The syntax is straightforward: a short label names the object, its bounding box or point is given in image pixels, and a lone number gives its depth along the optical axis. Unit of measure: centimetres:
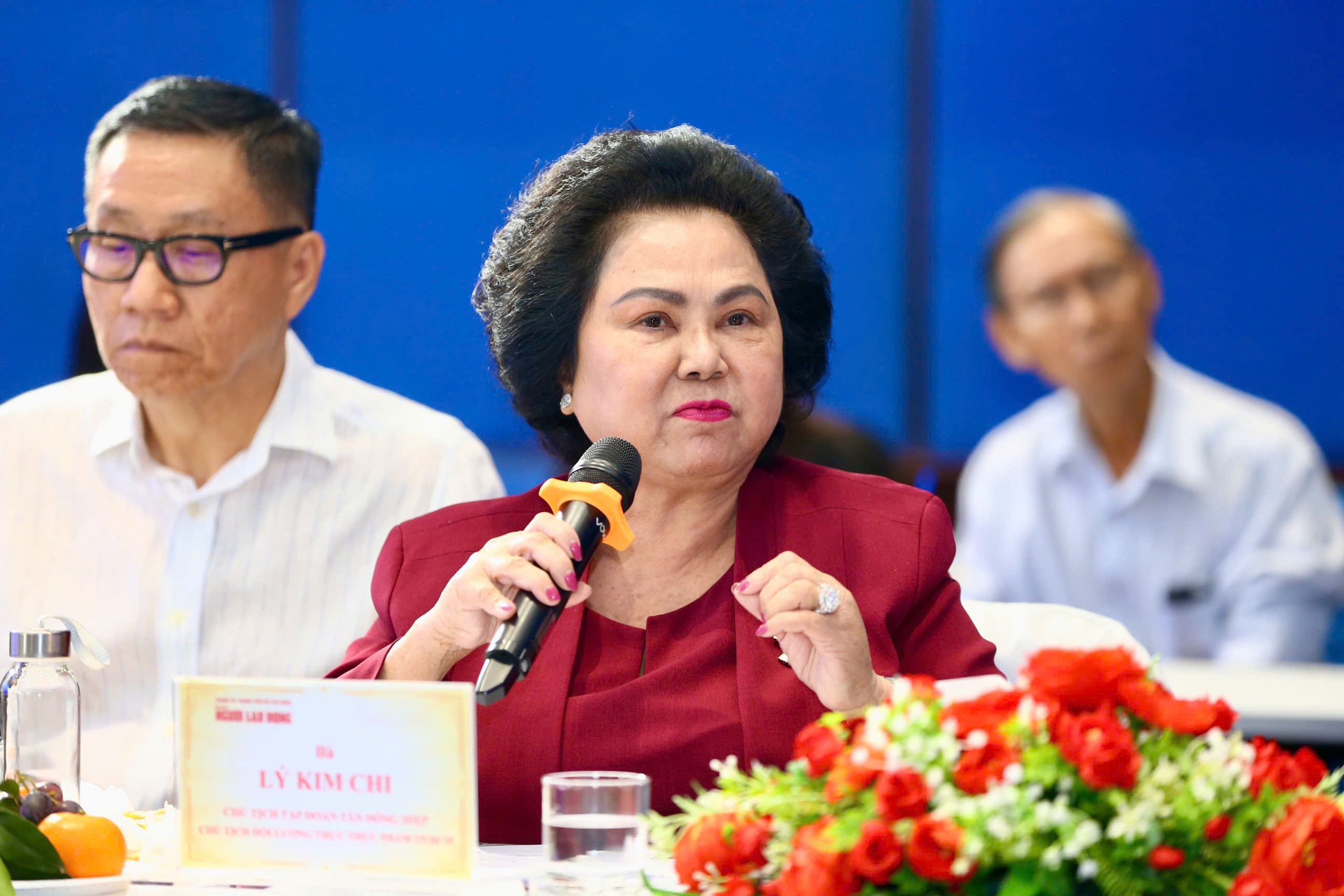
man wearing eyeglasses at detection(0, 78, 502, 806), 606
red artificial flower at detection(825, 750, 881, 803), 499
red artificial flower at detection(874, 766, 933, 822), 497
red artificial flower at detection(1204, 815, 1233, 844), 496
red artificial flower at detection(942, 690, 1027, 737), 500
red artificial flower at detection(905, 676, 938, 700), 504
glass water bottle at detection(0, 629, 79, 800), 539
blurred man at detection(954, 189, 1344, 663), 1024
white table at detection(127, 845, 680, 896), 519
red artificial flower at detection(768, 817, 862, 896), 497
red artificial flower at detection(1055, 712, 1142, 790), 495
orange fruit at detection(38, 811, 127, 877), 523
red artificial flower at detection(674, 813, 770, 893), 503
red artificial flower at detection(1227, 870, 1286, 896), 495
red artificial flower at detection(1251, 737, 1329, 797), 501
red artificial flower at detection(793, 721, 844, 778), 504
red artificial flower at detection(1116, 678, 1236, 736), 499
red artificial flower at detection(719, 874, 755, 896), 501
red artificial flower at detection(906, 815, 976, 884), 495
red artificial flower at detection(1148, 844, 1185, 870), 495
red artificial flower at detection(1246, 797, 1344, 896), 496
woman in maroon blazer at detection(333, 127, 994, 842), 556
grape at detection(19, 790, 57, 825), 524
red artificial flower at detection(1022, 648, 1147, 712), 499
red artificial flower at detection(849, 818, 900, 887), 496
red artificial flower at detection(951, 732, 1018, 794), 497
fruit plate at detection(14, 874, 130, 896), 519
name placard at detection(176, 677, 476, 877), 518
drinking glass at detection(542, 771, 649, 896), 516
